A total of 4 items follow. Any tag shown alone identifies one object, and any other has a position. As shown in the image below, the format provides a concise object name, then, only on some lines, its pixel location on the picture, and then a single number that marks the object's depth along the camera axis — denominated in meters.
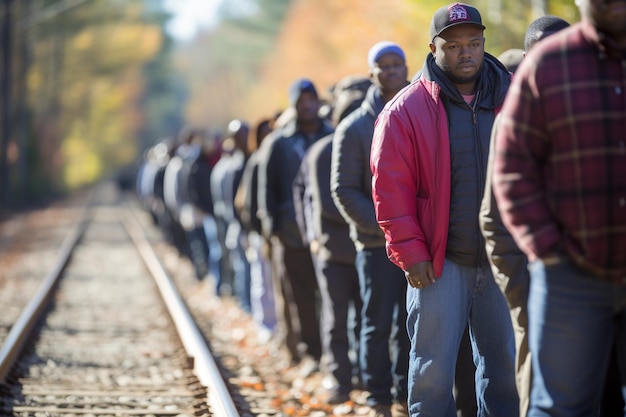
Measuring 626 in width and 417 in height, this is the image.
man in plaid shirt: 7.37
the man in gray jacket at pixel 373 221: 13.74
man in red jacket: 10.09
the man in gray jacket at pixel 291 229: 18.89
